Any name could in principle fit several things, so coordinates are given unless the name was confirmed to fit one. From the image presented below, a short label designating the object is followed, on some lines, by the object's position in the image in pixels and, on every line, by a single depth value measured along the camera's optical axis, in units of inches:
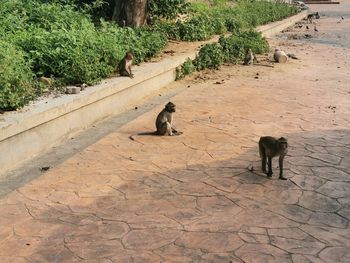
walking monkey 223.9
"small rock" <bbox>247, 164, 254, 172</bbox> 244.1
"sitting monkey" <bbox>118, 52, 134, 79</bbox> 375.9
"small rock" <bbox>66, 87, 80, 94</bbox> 316.8
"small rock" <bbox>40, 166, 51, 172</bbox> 248.9
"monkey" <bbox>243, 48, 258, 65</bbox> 543.2
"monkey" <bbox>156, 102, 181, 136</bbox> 296.7
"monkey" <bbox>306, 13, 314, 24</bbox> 1123.8
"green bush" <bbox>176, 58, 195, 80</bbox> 471.3
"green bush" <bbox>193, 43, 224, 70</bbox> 504.0
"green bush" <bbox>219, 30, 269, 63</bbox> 554.3
